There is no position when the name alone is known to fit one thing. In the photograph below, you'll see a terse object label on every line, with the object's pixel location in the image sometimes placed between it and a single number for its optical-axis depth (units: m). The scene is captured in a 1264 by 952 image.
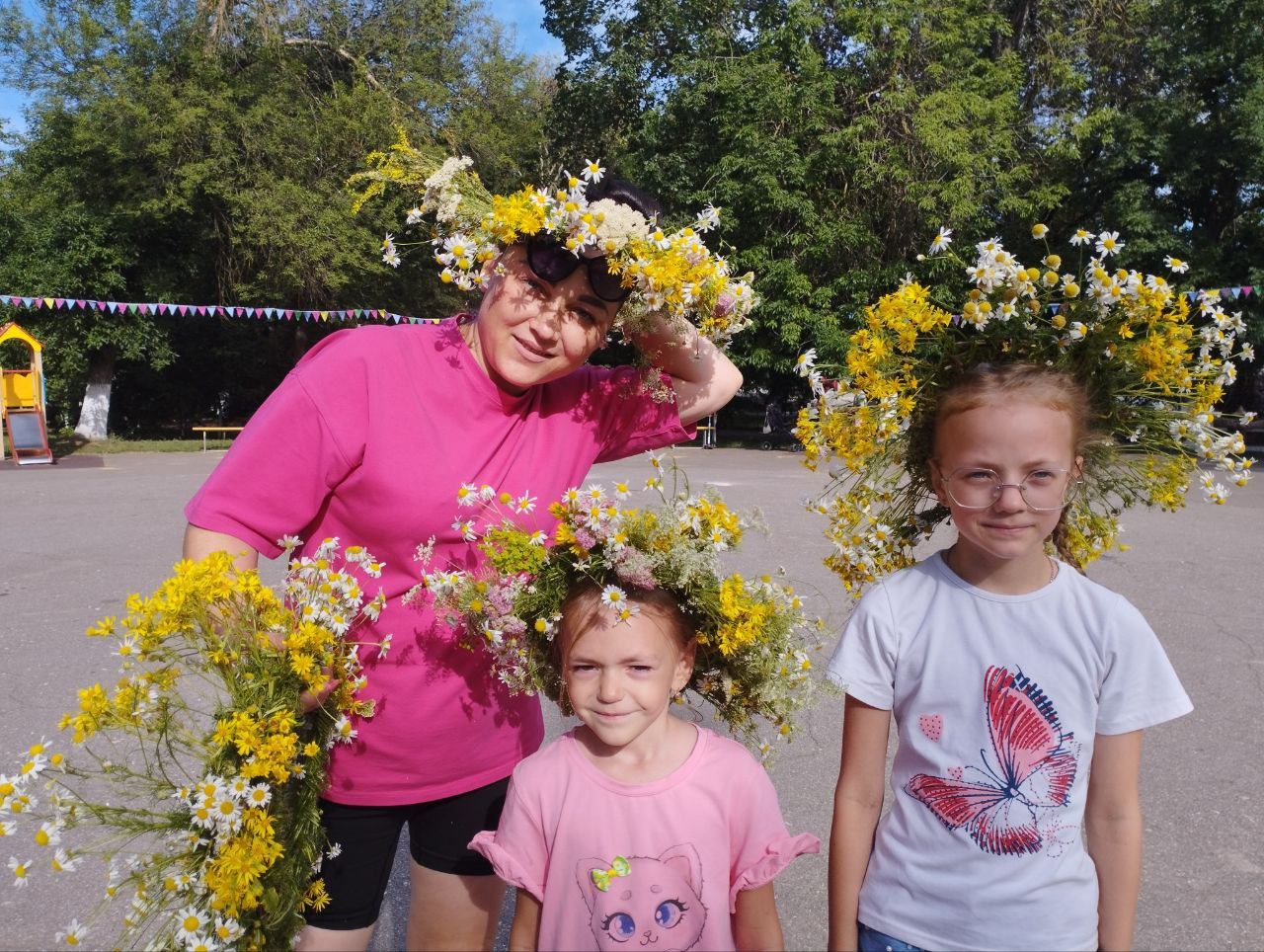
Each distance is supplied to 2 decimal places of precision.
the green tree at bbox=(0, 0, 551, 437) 19.86
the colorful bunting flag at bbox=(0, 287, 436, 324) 18.81
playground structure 16.09
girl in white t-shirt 1.69
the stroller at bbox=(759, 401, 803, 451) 21.51
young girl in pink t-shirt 1.71
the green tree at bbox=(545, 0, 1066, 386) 18.62
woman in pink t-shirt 1.83
